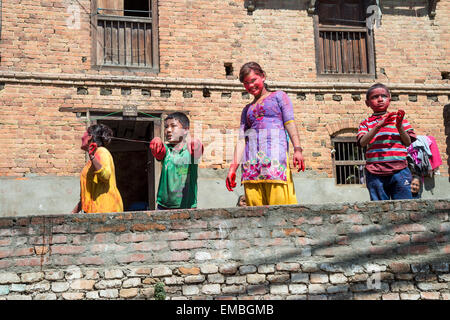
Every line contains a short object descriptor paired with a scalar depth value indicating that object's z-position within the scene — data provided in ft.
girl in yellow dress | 16.93
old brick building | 29.27
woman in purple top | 16.19
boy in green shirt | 17.28
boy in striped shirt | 17.13
